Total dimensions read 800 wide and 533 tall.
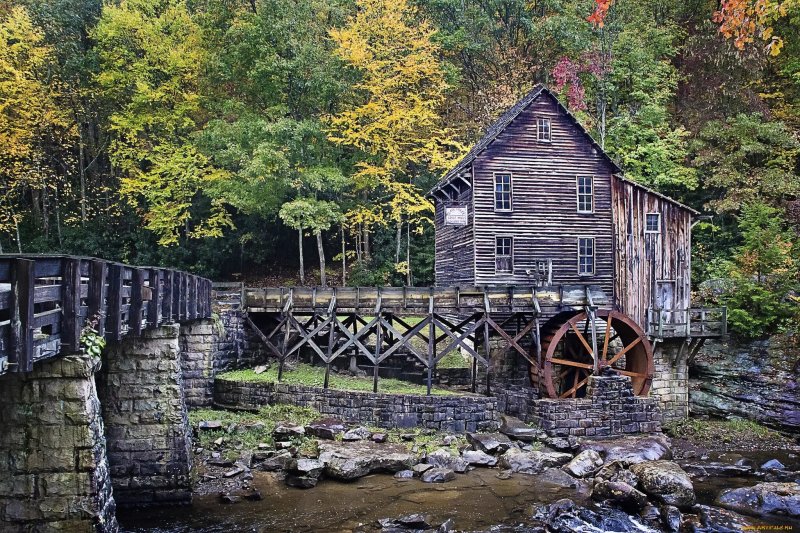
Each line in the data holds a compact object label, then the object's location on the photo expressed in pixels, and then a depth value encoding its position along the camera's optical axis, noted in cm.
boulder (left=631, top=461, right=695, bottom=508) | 1121
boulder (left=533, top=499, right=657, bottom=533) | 1013
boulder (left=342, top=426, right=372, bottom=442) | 1491
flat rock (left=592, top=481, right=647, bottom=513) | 1110
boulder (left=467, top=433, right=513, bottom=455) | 1470
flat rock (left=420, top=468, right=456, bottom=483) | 1275
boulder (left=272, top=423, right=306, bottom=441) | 1481
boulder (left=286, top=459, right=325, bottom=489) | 1191
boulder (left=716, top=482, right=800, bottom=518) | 1111
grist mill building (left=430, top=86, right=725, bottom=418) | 2028
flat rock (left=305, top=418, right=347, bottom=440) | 1498
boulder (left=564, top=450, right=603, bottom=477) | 1336
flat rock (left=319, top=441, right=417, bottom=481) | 1248
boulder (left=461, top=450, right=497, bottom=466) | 1390
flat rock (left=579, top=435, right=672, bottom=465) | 1462
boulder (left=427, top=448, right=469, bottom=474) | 1348
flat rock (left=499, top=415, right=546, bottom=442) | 1580
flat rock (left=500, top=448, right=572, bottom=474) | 1362
